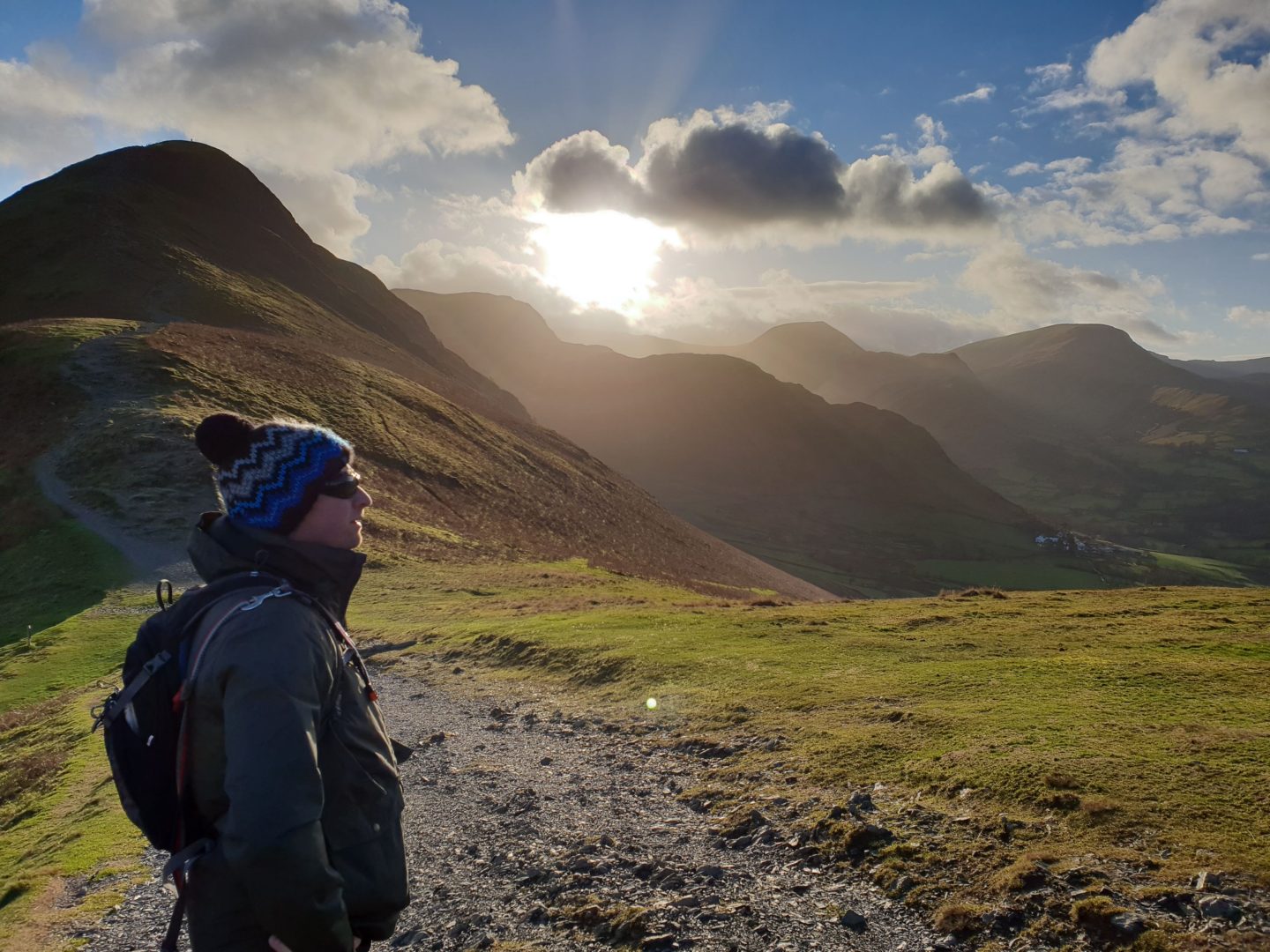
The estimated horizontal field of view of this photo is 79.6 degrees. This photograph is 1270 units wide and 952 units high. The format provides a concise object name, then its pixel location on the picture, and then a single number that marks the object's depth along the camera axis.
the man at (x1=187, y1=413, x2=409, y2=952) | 3.50
